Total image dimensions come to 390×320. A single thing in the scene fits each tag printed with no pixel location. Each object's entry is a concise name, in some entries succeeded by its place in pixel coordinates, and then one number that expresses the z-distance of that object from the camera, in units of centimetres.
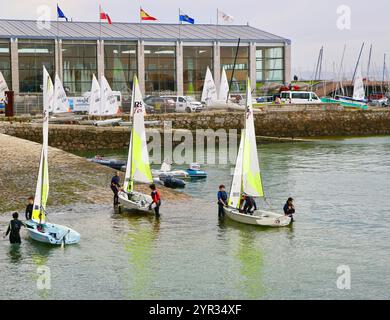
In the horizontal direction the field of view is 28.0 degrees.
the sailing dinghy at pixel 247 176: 3231
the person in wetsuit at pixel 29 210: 2958
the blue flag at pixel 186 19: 9020
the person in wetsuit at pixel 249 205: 3231
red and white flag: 8750
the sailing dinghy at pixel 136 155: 3566
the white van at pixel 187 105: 8150
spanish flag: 8556
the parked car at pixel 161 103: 8144
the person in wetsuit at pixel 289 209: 3125
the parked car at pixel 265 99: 9425
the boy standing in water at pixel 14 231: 2762
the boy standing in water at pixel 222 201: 3253
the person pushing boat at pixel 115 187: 3409
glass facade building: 8594
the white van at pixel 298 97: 8988
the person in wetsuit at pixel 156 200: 3288
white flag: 8881
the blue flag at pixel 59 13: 8519
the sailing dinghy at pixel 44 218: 2791
